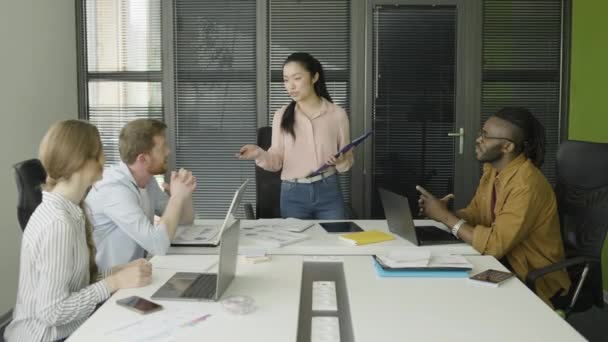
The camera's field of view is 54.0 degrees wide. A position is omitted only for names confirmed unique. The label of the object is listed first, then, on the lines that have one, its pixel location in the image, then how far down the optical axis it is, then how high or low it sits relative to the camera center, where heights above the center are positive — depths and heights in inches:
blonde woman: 68.3 -16.3
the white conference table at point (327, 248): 93.7 -21.2
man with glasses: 94.3 -15.5
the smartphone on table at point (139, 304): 65.0 -21.0
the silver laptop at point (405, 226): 95.5 -18.8
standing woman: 128.0 -7.1
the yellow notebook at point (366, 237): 98.2 -20.6
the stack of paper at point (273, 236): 97.1 -20.7
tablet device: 108.1 -20.9
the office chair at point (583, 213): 100.1 -17.3
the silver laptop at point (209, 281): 69.1 -21.0
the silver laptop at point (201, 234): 96.8 -20.7
